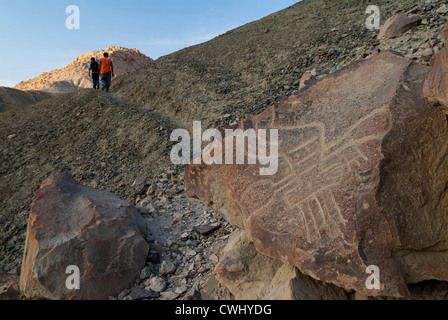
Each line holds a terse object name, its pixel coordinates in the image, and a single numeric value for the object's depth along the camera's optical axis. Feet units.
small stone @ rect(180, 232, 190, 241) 12.67
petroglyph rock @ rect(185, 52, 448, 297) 7.27
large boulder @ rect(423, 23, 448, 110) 7.34
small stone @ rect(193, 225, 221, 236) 12.63
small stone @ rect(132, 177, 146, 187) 17.70
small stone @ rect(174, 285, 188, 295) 10.28
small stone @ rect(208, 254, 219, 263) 11.27
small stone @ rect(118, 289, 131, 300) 10.44
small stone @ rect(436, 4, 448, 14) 19.15
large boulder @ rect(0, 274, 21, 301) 11.20
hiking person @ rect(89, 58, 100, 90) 33.84
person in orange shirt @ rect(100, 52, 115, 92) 31.71
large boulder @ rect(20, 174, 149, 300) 10.27
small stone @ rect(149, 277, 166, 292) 10.44
